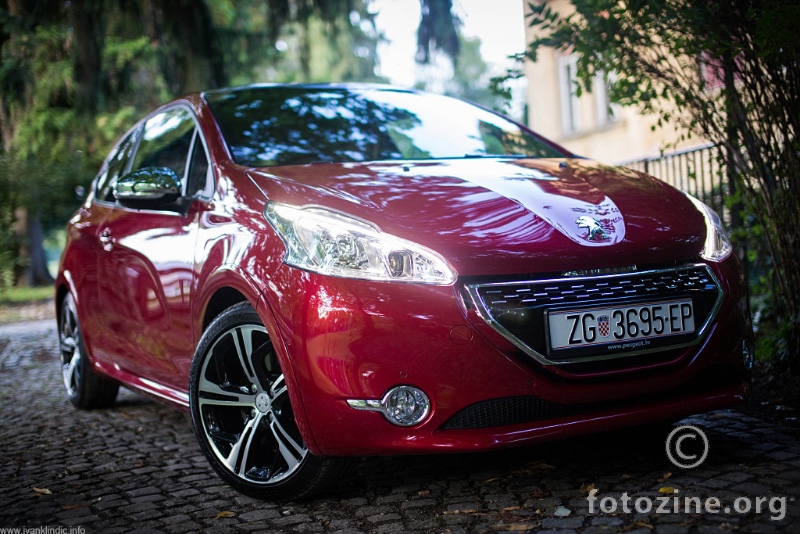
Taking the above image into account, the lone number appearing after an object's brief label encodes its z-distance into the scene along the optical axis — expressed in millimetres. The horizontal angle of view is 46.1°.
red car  2941
